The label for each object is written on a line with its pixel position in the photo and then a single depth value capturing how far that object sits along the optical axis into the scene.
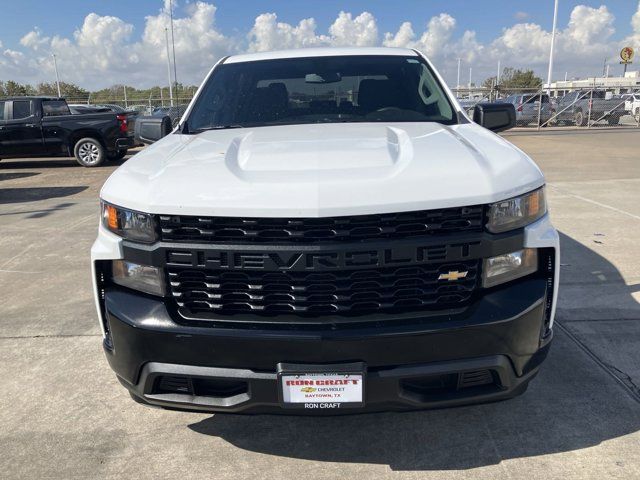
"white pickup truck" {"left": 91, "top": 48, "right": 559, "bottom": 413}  2.06
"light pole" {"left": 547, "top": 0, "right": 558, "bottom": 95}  34.88
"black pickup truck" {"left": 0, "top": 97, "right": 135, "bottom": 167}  13.41
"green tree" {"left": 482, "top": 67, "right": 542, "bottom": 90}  64.00
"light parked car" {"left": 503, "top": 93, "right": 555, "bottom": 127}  25.94
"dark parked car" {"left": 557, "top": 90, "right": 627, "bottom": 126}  25.14
